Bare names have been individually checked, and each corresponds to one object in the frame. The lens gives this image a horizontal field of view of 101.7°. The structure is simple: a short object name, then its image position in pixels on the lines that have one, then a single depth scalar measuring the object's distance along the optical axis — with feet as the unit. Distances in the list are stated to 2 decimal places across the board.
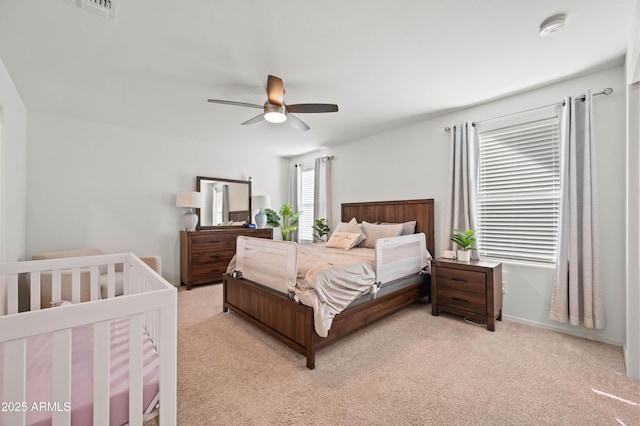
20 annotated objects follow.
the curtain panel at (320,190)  16.88
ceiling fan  7.86
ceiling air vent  5.22
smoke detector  5.83
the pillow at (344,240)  11.72
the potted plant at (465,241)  9.81
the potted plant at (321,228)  16.07
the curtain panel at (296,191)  18.86
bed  6.90
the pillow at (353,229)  12.30
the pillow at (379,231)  11.74
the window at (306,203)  18.25
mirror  15.39
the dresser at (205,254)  13.73
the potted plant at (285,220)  18.08
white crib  2.35
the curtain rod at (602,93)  7.81
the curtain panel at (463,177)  10.49
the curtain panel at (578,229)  7.82
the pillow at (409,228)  12.09
